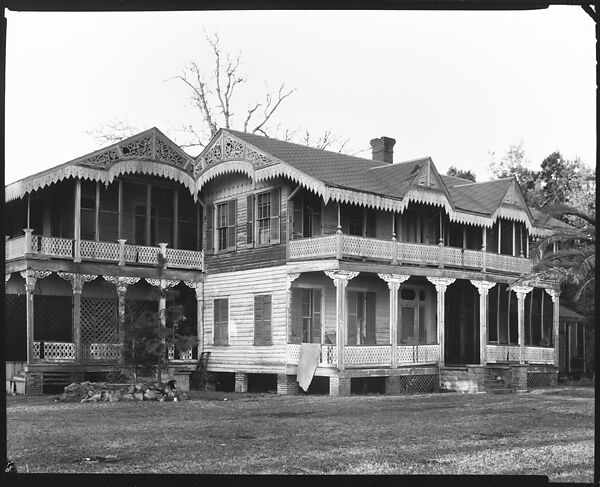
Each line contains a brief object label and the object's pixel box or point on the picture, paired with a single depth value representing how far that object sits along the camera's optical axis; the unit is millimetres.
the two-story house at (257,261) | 25922
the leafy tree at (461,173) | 50950
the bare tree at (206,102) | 44969
